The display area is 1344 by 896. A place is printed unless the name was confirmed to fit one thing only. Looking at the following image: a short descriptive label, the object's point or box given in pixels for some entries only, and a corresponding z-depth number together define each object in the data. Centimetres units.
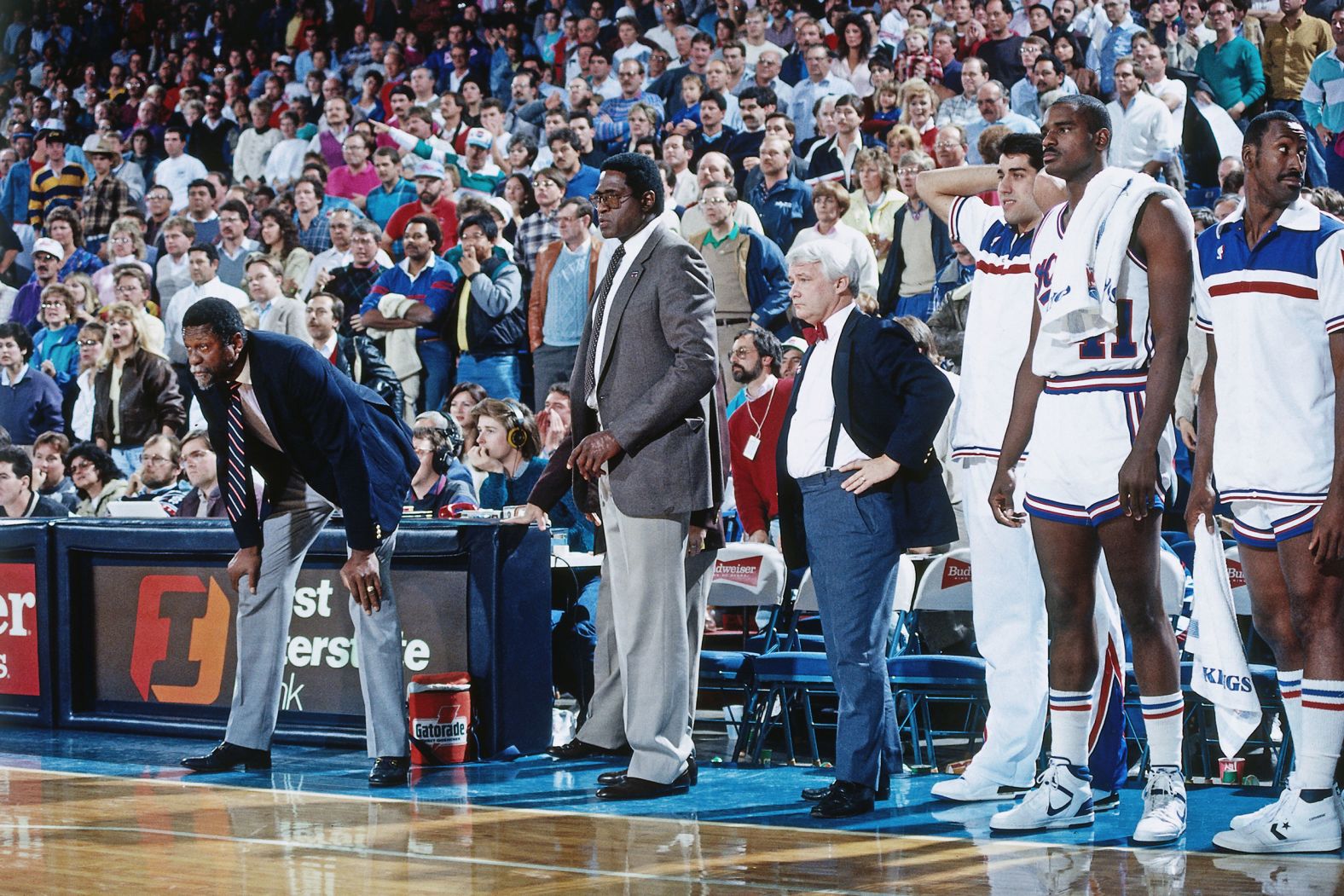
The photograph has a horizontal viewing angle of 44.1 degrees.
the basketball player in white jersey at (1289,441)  431
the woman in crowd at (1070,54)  1185
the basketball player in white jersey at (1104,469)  443
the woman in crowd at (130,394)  1084
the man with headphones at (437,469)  776
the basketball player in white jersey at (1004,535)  519
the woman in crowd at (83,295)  1259
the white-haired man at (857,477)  512
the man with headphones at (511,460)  823
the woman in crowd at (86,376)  1128
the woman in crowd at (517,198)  1249
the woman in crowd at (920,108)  1140
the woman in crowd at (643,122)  1262
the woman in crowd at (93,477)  980
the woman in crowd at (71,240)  1412
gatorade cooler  618
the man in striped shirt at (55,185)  1631
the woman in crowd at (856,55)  1302
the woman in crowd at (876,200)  1059
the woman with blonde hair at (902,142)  1080
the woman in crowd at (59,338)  1227
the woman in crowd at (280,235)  1286
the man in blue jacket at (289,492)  573
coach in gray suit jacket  536
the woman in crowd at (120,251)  1326
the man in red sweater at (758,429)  802
